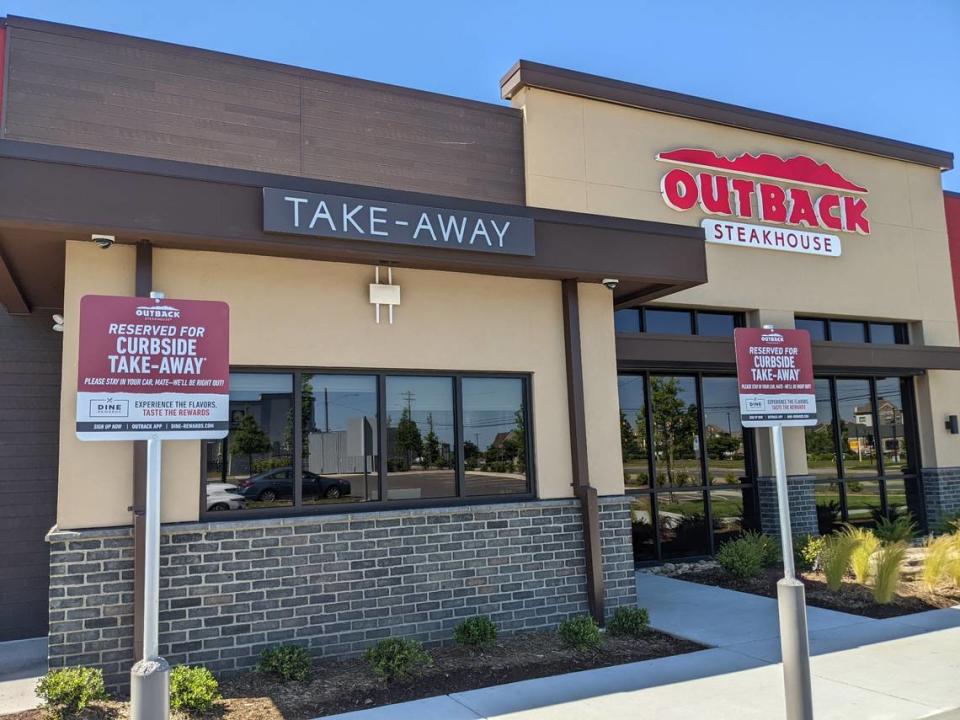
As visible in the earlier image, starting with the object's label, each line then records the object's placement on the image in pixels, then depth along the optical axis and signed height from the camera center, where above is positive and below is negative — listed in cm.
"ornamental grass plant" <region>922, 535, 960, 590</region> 991 -158
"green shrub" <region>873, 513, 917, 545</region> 1339 -156
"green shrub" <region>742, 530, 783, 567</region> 1152 -155
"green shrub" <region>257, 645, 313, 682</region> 666 -175
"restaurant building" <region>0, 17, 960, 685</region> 671 +141
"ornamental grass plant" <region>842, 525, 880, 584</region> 998 -145
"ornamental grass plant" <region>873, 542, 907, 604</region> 937 -164
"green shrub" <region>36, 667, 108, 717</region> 579 -167
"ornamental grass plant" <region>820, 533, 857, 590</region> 997 -152
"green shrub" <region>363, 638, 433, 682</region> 664 -174
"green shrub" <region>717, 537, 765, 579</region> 1090 -159
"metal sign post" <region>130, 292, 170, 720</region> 370 -90
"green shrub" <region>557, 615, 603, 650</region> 758 -180
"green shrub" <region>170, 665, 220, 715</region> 590 -174
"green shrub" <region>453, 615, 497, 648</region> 753 -174
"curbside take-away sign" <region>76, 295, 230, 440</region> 396 +52
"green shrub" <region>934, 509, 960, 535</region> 1353 -150
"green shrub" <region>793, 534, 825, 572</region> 1128 -158
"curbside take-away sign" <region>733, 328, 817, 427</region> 571 +52
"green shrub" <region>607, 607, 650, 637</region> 817 -184
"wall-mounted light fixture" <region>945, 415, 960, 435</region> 1484 +29
